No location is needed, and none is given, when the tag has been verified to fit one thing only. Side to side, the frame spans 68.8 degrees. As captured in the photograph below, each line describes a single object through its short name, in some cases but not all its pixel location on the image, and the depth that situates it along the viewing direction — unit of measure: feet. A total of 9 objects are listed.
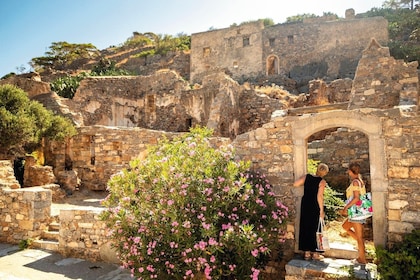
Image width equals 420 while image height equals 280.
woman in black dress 17.33
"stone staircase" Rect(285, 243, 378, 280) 15.20
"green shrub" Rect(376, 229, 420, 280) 13.85
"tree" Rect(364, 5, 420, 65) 75.58
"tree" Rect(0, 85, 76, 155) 36.63
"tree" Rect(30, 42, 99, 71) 129.18
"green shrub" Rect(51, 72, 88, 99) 62.25
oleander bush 15.03
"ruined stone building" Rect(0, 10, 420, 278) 16.17
